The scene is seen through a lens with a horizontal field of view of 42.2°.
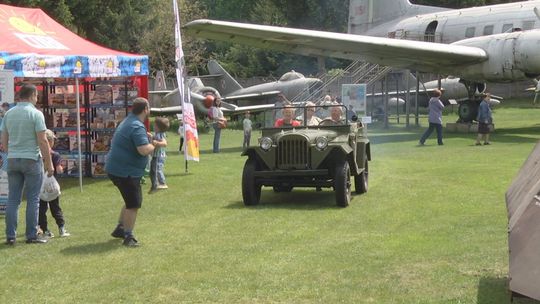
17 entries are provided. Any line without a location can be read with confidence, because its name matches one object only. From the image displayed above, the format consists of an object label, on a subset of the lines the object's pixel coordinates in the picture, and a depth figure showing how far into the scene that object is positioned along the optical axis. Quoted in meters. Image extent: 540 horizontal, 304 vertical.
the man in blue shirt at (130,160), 8.45
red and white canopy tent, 12.06
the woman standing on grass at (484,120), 20.86
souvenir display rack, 15.81
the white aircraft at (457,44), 23.50
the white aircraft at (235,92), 32.56
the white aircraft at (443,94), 34.69
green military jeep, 10.97
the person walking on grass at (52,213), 9.36
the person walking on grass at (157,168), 13.59
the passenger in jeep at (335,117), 12.08
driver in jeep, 12.16
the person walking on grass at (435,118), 21.55
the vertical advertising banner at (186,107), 15.13
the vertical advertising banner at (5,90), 10.88
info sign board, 21.19
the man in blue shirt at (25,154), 8.58
